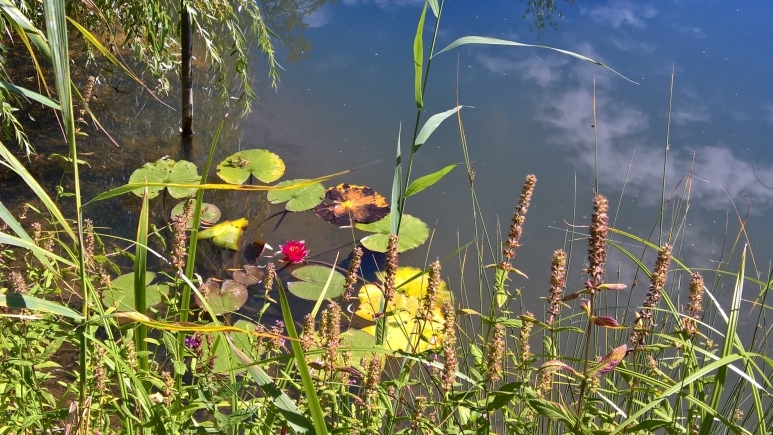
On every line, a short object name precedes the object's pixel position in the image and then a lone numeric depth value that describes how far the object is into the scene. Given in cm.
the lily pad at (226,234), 312
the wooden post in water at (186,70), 331
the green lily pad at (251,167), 346
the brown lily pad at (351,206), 327
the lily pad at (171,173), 334
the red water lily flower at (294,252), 303
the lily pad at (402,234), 310
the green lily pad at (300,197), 334
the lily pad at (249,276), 293
